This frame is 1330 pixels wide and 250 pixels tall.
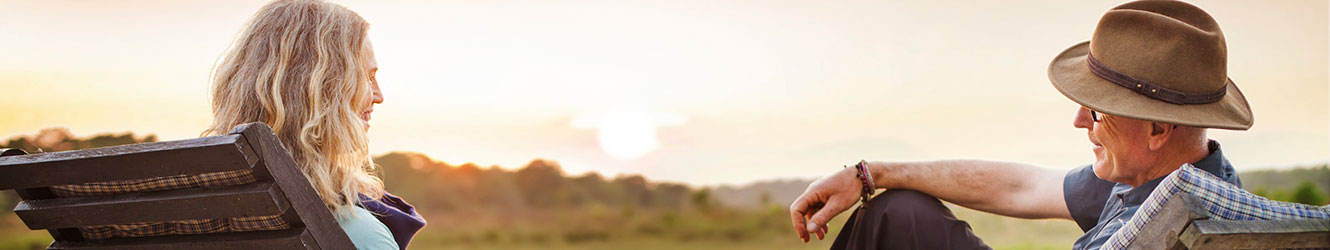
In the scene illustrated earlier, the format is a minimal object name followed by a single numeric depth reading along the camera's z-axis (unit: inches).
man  93.4
